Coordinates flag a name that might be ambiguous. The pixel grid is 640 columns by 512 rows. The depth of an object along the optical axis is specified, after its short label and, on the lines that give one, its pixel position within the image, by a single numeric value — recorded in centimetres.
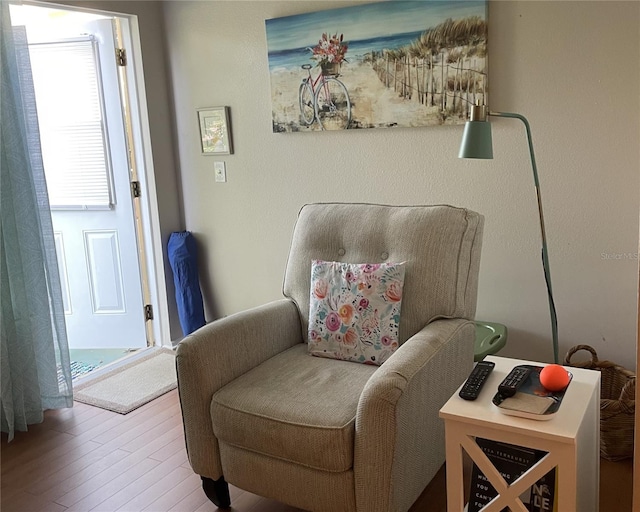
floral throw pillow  218
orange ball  163
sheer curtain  258
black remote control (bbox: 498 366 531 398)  160
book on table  163
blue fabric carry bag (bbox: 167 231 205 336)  354
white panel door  347
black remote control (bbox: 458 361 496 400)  165
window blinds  346
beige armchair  176
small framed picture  334
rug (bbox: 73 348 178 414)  306
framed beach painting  258
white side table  147
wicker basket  225
